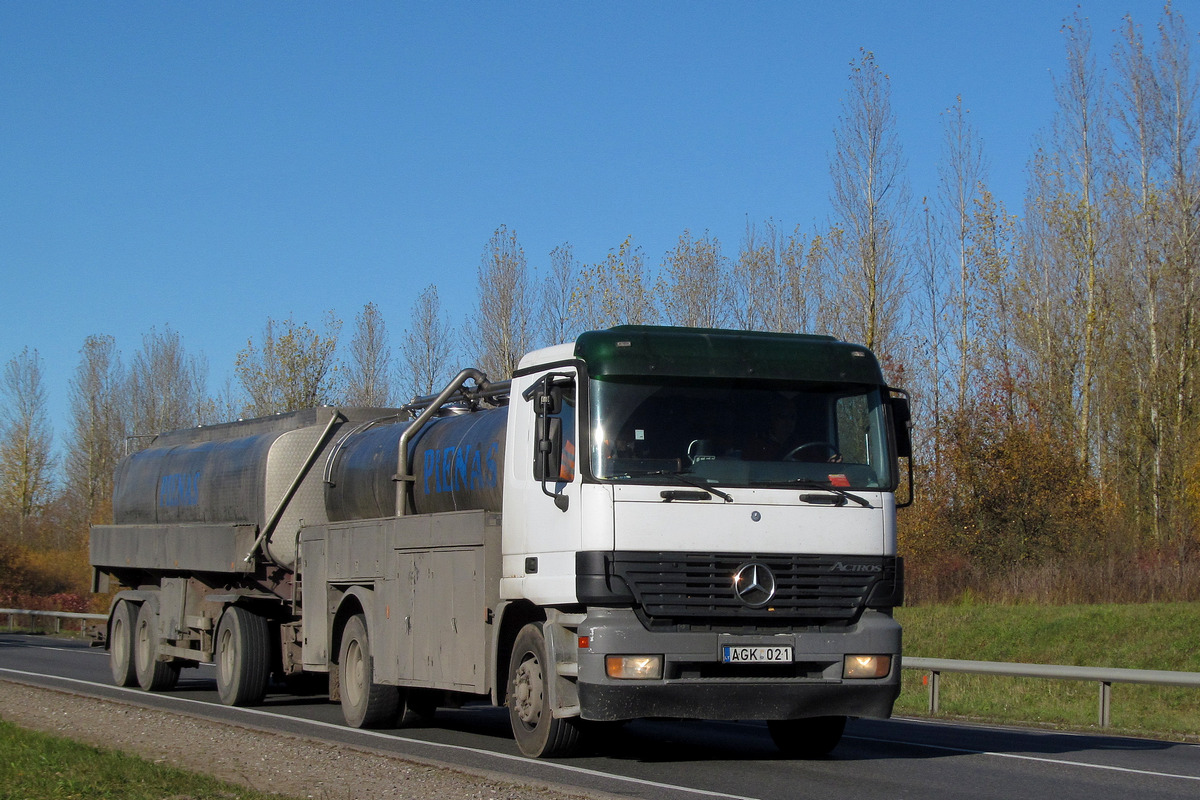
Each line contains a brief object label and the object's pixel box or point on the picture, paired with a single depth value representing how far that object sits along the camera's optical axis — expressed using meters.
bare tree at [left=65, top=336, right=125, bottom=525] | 74.56
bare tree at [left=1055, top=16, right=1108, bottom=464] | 41.47
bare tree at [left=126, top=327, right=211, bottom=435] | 69.88
